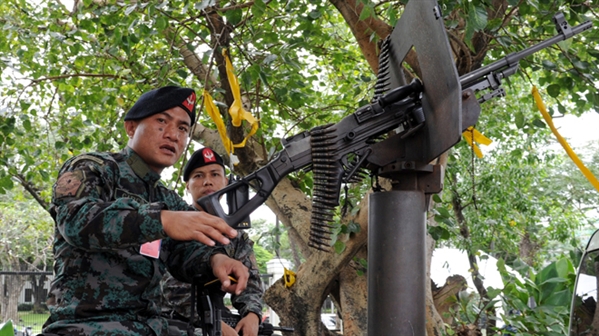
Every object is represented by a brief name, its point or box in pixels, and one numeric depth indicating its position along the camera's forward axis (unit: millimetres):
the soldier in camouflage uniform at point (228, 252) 3658
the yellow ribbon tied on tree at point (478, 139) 2687
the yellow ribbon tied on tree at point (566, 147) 2355
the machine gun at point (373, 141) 1877
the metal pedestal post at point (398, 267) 1873
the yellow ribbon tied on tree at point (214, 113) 3306
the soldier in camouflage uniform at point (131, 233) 1708
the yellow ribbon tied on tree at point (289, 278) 4332
